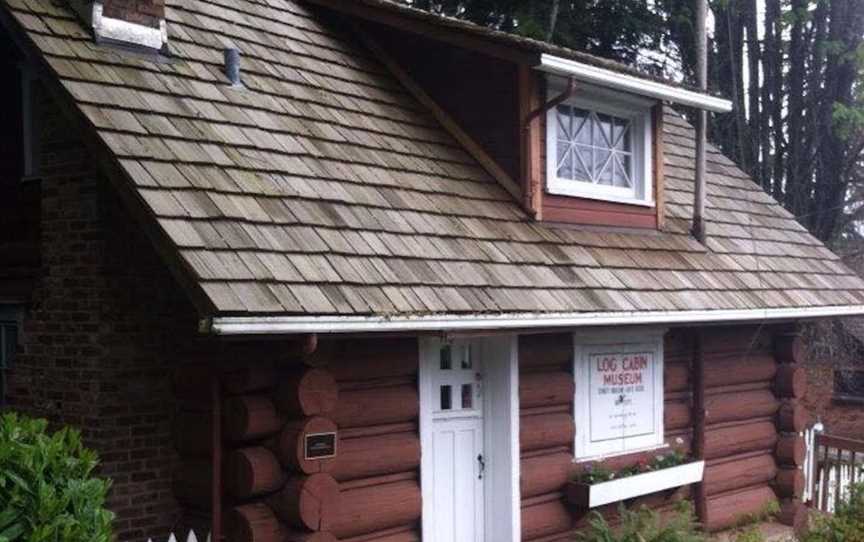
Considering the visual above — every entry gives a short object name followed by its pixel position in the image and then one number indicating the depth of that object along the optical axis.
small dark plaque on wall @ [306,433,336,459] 6.76
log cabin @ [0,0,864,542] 6.77
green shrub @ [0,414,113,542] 4.93
